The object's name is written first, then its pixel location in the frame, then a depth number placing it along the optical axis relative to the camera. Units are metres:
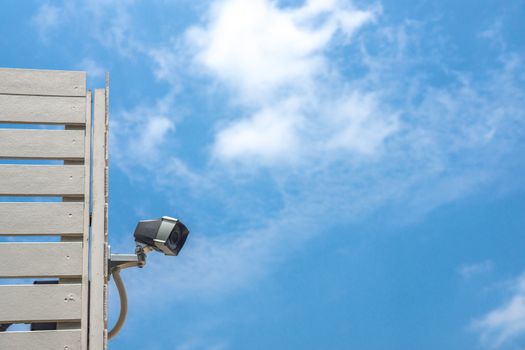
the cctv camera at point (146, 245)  5.25
